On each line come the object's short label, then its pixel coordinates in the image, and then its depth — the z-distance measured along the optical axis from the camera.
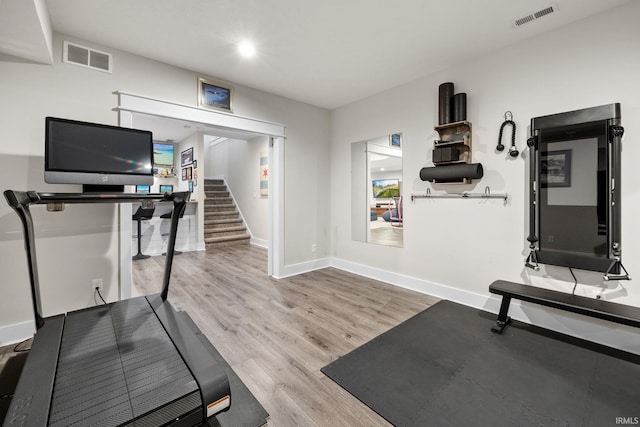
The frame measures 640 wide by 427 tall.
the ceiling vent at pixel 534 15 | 2.20
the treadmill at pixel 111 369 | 1.18
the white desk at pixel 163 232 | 5.75
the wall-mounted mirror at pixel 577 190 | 2.20
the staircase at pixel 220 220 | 6.72
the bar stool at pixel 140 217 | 5.31
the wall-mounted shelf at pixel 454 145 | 2.97
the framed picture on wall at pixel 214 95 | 3.24
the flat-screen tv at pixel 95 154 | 2.12
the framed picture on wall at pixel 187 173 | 6.83
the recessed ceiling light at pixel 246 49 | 2.67
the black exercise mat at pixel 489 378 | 1.56
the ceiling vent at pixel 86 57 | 2.45
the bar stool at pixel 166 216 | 5.84
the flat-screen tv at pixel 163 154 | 7.39
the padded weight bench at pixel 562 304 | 1.91
